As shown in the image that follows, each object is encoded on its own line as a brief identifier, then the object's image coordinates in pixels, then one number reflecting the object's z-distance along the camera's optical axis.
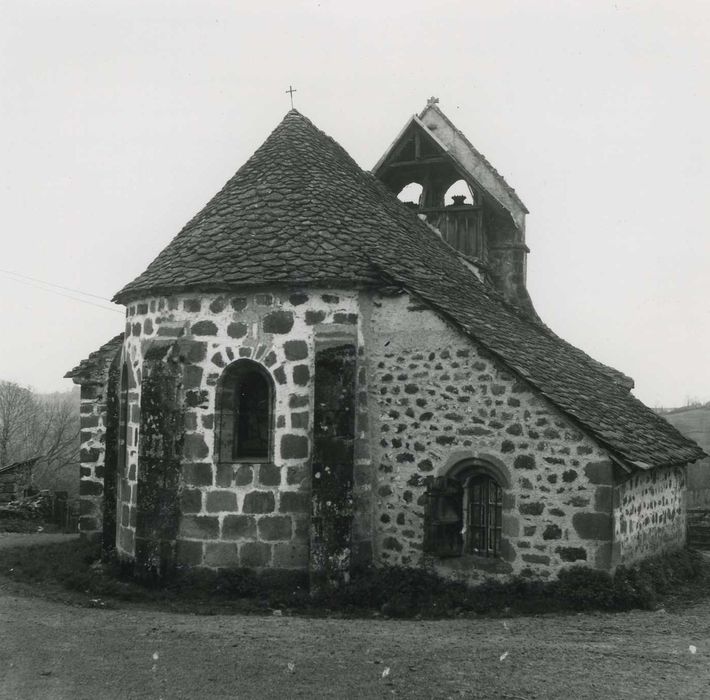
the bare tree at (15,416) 47.91
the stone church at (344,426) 11.08
